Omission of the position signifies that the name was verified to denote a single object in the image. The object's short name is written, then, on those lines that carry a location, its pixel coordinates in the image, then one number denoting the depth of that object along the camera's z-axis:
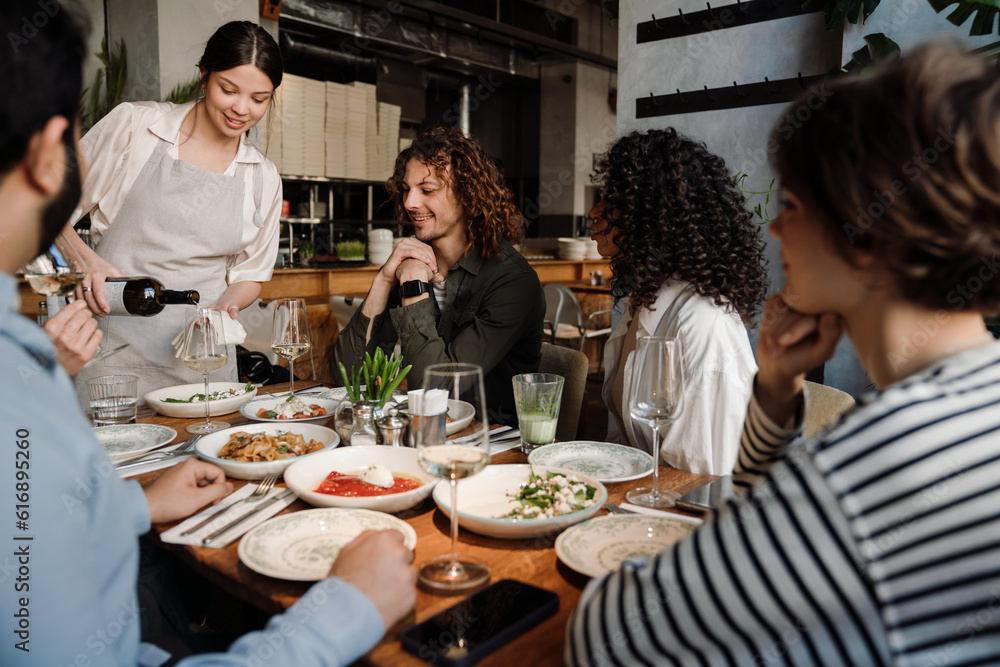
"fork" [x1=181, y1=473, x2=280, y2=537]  1.13
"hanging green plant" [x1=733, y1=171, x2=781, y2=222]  3.06
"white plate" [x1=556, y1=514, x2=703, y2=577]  0.97
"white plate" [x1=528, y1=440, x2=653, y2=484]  1.40
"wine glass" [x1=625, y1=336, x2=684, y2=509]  1.26
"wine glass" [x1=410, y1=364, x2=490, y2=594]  0.93
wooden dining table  0.78
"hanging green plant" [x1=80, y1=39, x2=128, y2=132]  4.80
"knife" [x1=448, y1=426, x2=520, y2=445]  1.61
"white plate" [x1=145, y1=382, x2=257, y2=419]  1.81
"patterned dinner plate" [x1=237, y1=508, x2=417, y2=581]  0.95
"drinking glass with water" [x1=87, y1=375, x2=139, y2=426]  1.73
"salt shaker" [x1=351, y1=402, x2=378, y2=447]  1.47
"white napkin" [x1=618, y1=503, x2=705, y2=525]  1.10
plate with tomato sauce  1.14
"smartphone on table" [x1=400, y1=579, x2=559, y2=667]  0.76
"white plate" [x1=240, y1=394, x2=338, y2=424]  1.77
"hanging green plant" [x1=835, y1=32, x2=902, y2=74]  2.56
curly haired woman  1.69
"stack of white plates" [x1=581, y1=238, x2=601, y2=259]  7.38
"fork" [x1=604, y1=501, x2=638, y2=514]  1.16
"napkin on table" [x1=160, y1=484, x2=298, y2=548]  1.05
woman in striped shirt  0.59
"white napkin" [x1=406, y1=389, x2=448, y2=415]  0.94
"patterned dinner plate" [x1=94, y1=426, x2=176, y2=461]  1.52
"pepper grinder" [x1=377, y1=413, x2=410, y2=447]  1.44
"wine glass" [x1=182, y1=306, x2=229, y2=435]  1.67
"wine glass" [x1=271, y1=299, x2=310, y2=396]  1.82
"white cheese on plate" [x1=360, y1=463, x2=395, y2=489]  1.20
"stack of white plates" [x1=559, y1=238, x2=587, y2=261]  7.29
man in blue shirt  0.63
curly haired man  2.13
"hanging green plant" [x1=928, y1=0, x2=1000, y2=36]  2.03
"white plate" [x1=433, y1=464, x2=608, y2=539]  1.04
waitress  2.16
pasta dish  1.36
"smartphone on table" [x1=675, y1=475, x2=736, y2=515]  1.18
